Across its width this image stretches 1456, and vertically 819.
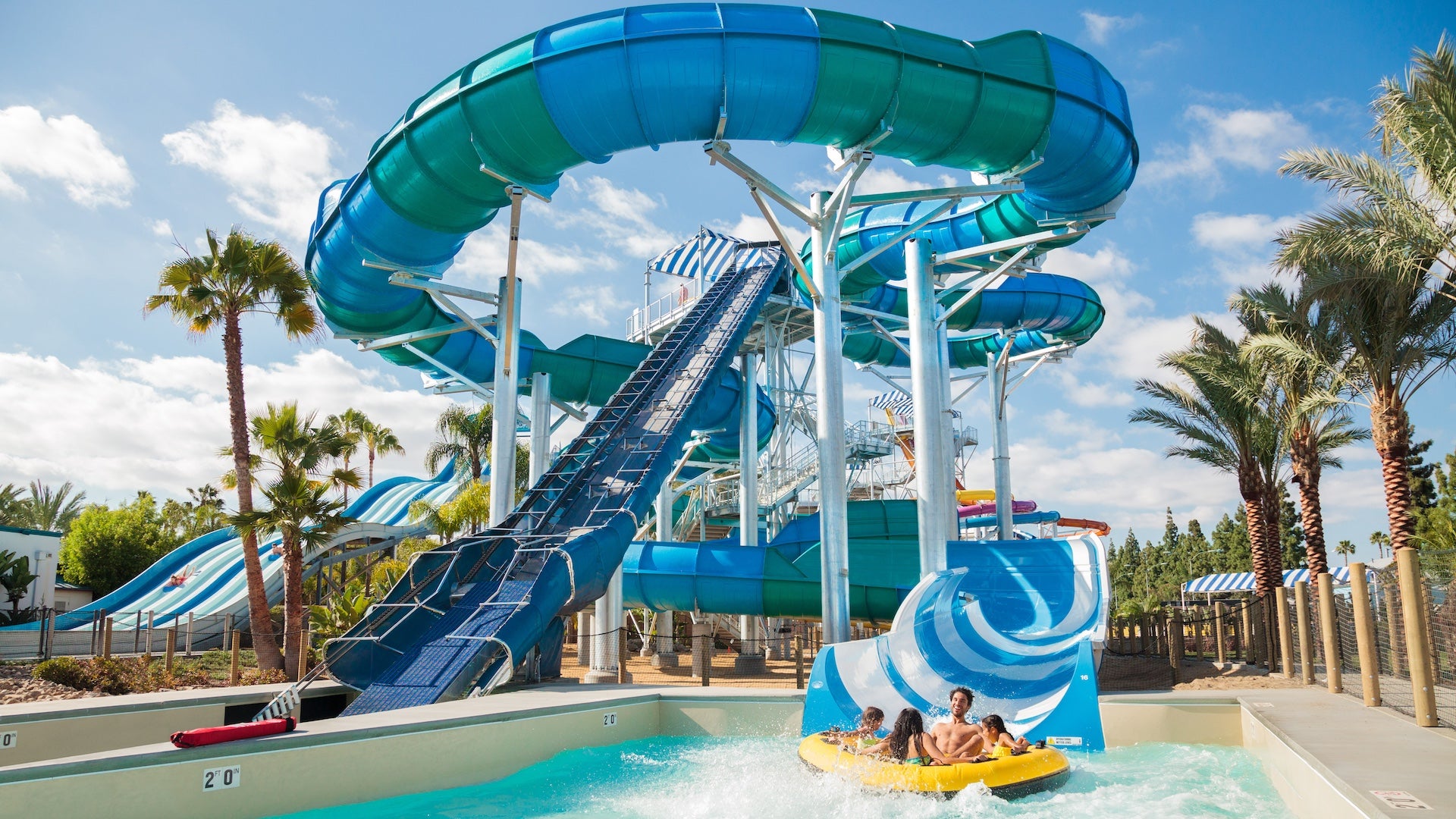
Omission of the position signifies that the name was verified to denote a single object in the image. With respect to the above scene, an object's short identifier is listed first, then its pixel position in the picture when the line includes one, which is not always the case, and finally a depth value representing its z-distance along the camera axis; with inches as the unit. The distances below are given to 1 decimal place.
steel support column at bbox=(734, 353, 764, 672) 819.4
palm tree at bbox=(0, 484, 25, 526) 2145.7
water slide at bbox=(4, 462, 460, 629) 1082.1
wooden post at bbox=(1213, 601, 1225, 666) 647.8
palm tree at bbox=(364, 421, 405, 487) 1980.8
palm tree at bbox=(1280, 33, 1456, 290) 431.5
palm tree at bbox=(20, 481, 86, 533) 2293.3
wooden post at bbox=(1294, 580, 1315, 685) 477.7
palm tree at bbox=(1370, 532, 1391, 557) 2009.1
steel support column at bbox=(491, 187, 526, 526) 647.8
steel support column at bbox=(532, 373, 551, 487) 769.6
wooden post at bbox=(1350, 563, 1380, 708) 355.9
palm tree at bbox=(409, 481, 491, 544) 1135.0
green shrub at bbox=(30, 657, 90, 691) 549.3
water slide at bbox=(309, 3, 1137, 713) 459.5
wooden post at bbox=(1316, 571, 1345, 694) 421.4
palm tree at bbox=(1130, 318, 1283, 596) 745.0
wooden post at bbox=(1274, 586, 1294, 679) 522.0
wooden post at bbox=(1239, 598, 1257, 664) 649.6
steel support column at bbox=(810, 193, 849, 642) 530.0
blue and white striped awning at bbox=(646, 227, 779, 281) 894.4
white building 1007.0
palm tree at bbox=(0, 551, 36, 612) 951.0
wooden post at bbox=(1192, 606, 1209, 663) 719.7
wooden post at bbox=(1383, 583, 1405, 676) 361.4
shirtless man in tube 299.3
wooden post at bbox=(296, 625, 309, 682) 544.7
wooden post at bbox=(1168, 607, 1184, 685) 627.8
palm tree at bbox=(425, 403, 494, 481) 1659.7
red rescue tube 255.8
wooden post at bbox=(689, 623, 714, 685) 545.0
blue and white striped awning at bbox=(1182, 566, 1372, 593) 1328.1
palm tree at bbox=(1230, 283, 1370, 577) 611.5
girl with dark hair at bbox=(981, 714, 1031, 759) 300.7
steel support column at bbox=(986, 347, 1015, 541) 804.9
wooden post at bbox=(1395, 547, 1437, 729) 302.0
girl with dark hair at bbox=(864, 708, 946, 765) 292.0
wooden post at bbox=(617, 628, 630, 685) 543.5
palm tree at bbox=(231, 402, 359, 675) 644.1
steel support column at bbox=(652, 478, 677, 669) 880.9
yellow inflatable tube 282.5
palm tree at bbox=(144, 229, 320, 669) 670.5
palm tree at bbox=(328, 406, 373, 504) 1610.1
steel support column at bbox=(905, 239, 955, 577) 577.6
